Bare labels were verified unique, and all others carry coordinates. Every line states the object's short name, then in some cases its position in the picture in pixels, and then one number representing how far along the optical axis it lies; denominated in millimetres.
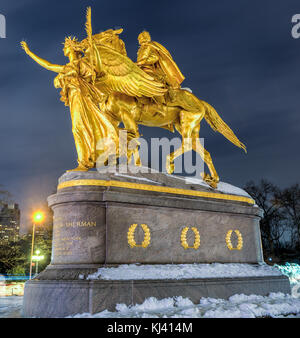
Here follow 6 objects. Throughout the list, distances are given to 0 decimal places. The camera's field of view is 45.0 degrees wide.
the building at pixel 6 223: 20016
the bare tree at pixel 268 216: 35853
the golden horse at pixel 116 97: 9719
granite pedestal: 7414
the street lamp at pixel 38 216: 16516
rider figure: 11414
